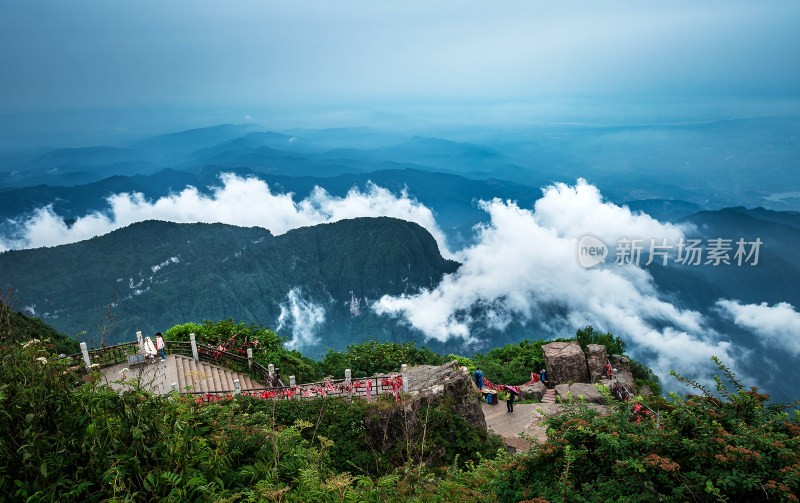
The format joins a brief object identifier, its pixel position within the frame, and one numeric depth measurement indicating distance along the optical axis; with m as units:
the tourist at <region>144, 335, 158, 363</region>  20.05
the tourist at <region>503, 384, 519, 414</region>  20.33
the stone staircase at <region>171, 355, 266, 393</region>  19.05
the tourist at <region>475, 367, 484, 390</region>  21.94
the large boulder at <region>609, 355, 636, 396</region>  24.12
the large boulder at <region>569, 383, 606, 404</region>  20.89
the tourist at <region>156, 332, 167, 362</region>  20.30
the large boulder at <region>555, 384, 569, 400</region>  22.16
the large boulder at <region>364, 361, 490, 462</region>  15.06
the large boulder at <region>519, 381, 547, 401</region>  22.97
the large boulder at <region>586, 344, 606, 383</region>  25.09
